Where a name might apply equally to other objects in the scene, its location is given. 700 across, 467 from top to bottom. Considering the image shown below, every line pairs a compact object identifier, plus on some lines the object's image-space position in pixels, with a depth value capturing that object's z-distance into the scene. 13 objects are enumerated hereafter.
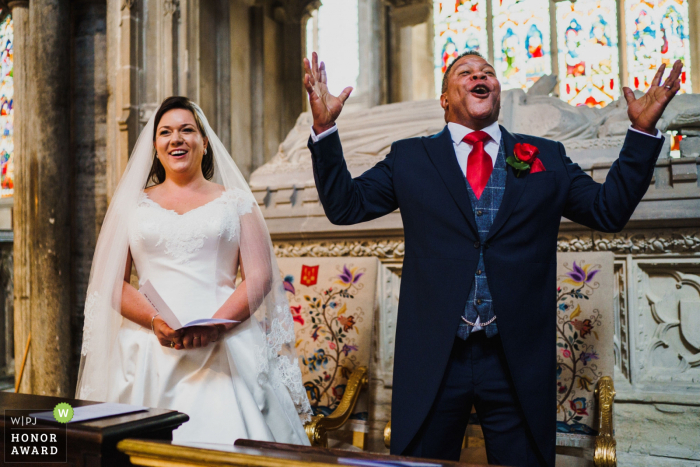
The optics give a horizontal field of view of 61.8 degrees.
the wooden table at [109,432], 1.03
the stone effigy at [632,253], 2.38
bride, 1.87
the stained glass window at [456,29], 6.74
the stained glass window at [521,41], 6.45
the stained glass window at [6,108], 6.52
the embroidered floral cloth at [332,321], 2.65
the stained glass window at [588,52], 6.14
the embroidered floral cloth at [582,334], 2.19
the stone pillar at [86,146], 4.20
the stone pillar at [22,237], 4.25
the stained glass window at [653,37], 5.93
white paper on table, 1.13
